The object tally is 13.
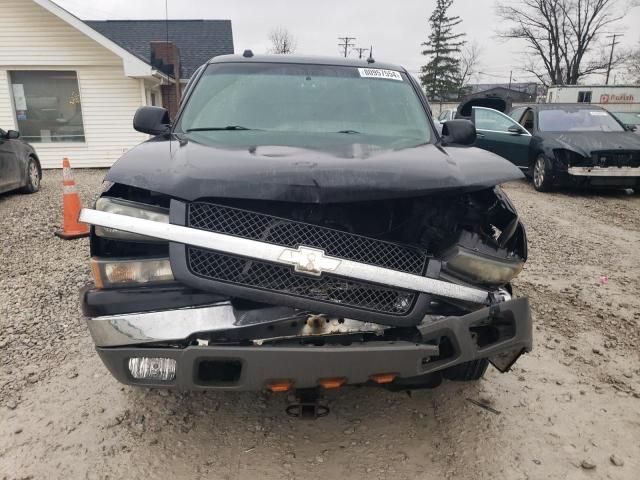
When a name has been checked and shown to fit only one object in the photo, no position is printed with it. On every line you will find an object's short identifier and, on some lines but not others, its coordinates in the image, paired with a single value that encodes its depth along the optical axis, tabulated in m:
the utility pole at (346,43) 61.54
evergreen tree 54.75
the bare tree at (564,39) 40.06
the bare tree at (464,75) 55.12
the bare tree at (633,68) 46.81
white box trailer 26.25
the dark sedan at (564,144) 8.82
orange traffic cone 6.05
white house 12.95
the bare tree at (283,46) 43.49
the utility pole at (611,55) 45.06
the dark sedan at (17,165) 8.15
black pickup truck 1.93
